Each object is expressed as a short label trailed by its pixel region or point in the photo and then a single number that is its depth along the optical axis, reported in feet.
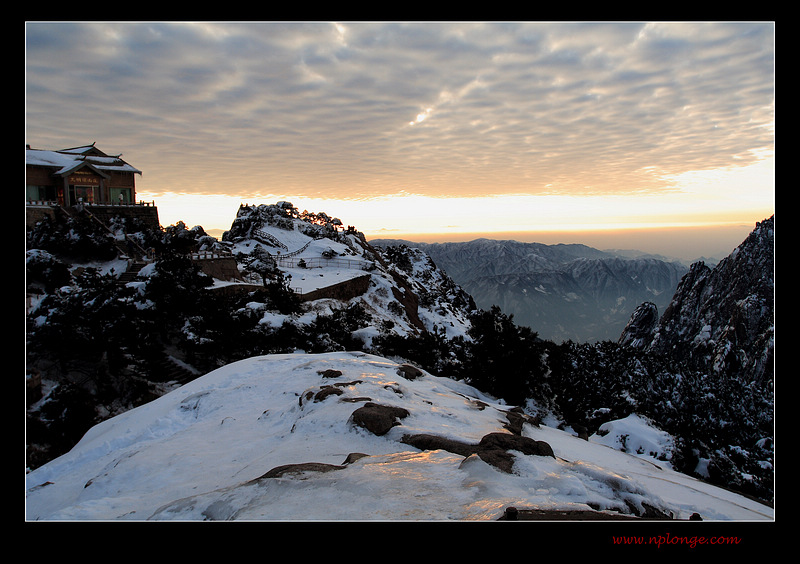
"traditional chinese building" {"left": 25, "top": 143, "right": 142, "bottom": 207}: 116.98
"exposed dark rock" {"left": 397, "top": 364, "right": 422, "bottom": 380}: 44.53
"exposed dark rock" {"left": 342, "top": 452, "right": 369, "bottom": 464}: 20.90
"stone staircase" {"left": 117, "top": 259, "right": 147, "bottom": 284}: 90.85
